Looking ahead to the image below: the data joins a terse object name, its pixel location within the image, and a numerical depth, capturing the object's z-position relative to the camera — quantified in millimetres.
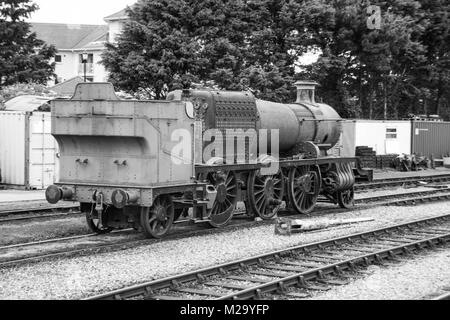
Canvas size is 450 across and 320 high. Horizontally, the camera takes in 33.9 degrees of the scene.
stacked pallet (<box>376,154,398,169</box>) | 36688
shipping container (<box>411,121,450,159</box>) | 39938
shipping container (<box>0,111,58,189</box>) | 22969
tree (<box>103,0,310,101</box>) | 28594
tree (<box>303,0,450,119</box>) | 36094
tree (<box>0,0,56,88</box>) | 35719
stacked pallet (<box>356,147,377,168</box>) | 34438
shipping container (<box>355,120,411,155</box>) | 36469
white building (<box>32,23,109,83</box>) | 69875
